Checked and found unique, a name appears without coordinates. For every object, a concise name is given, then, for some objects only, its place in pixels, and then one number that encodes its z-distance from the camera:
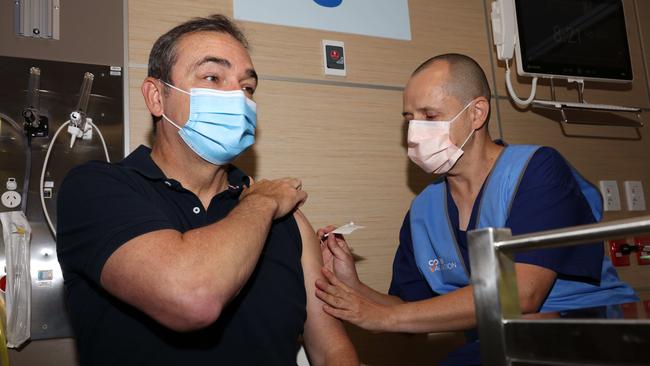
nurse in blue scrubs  1.47
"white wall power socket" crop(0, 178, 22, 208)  1.59
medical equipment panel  1.60
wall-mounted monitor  2.37
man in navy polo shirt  1.02
